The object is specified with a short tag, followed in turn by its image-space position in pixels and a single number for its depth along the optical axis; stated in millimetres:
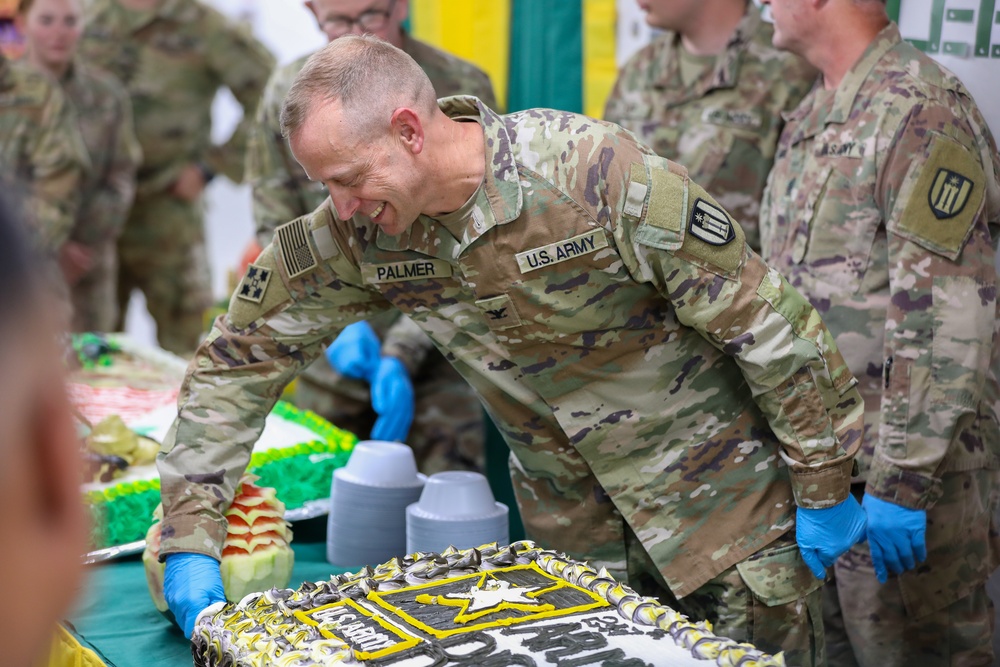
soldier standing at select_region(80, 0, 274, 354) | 4875
